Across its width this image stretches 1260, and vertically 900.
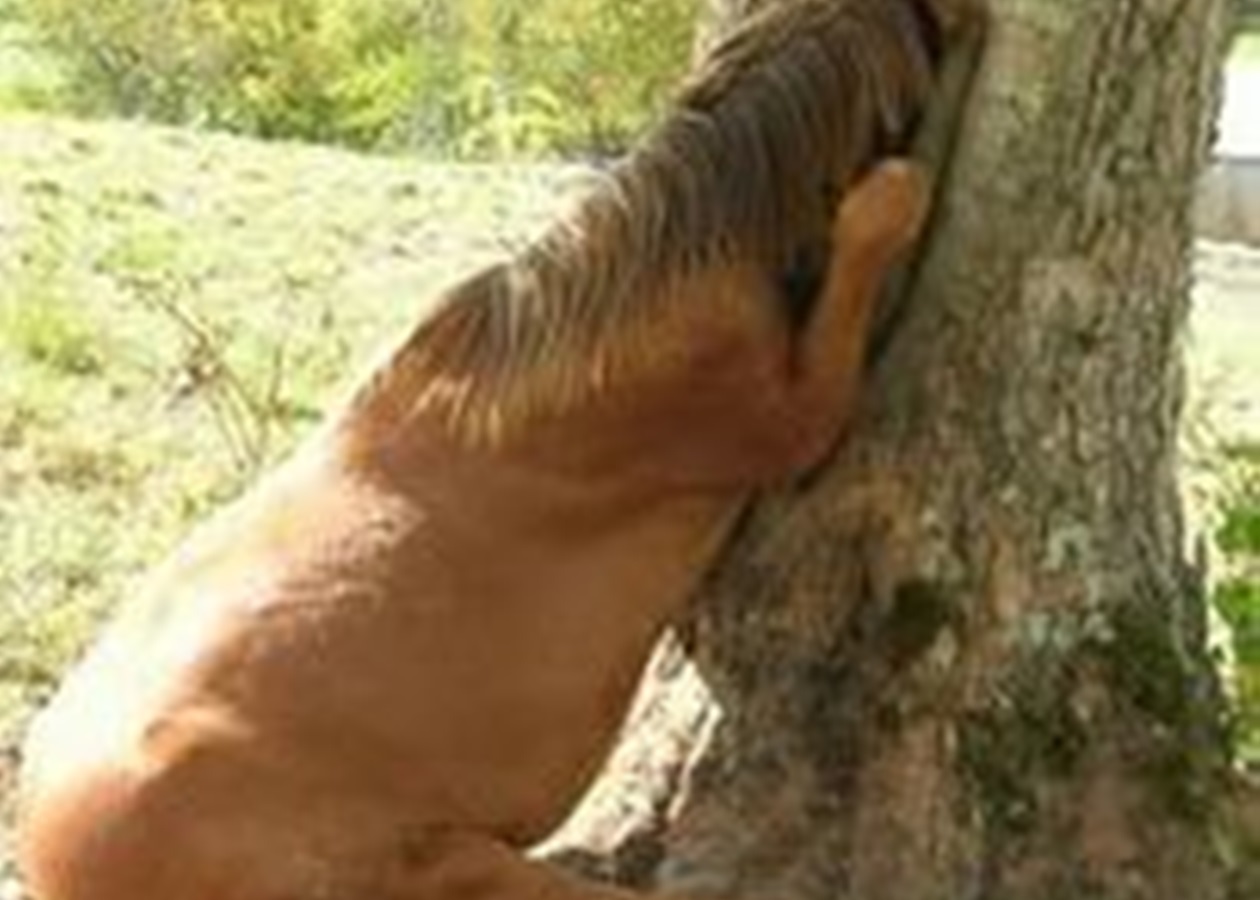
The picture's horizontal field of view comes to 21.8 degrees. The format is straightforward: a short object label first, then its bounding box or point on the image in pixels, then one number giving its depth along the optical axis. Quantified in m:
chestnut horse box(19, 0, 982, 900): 3.63
